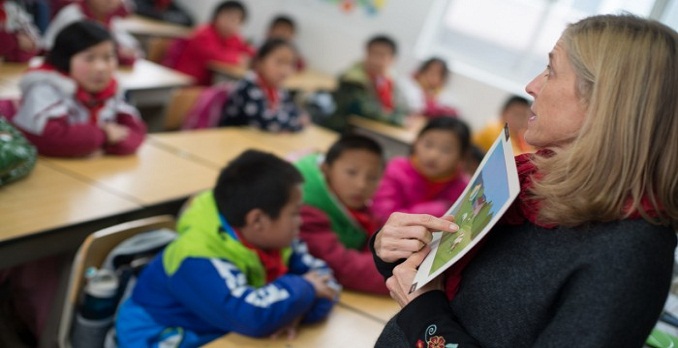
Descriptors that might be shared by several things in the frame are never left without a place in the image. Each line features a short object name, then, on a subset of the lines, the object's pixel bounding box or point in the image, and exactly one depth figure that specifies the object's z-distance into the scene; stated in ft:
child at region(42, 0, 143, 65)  12.02
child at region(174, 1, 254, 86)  16.65
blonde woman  2.62
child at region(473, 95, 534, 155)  13.92
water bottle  5.42
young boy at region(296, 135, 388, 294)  6.22
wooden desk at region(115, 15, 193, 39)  17.54
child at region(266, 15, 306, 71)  19.35
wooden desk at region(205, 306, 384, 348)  4.91
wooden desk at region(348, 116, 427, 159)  14.26
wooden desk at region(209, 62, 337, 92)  16.52
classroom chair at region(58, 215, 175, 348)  5.41
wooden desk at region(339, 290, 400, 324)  5.87
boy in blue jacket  4.87
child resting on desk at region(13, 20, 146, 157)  7.46
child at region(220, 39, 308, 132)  11.57
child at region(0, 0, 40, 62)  10.45
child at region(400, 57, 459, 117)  17.49
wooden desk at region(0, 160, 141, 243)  5.77
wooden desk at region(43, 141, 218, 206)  7.30
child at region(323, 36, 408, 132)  14.84
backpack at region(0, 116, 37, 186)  6.17
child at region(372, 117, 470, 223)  9.24
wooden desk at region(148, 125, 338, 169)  9.42
